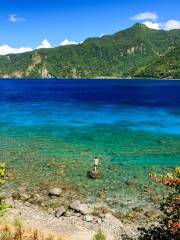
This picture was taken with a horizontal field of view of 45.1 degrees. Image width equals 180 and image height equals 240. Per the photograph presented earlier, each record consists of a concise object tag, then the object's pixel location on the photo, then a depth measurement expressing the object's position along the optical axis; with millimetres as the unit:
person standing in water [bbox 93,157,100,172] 24354
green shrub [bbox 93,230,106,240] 12450
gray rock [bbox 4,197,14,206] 19482
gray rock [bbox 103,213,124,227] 16827
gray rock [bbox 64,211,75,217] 17868
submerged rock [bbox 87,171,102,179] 23878
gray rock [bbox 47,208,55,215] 18342
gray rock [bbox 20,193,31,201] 20259
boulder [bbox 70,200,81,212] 18466
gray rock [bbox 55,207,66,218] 17732
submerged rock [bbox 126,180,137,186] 22691
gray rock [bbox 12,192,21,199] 20510
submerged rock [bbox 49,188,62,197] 20750
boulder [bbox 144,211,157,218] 18224
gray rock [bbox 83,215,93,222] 17216
